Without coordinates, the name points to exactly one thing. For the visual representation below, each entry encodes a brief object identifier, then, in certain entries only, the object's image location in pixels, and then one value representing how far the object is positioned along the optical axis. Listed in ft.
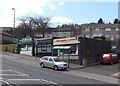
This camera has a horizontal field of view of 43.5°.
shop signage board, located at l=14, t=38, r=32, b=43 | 95.09
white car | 59.72
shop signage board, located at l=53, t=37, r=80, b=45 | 74.09
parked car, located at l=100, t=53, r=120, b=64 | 72.80
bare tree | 160.26
